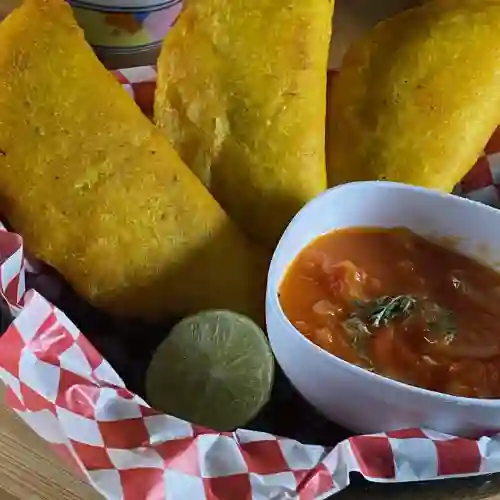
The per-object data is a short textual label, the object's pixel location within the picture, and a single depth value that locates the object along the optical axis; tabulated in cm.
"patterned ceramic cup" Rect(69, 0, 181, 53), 103
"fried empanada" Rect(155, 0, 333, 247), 85
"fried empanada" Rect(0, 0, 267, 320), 78
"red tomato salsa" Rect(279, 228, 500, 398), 71
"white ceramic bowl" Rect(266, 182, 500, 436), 69
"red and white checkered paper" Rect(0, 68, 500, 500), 65
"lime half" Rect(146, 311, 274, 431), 72
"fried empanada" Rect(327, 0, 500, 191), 89
